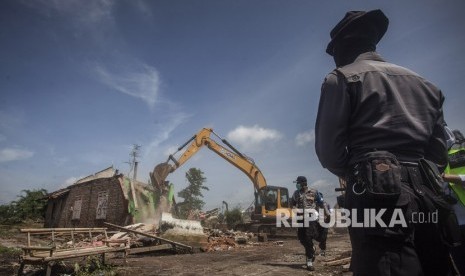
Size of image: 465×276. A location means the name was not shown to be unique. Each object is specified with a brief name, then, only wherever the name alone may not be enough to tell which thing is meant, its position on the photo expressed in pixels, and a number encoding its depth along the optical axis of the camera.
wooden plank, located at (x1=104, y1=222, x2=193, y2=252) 9.95
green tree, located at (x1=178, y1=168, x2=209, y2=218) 43.88
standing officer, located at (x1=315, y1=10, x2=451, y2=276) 1.42
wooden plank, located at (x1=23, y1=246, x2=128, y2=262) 5.24
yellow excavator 17.03
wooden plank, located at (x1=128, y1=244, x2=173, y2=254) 9.70
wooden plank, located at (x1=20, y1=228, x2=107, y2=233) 5.66
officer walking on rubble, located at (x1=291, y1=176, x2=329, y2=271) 6.42
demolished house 17.48
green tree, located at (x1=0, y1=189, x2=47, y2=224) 26.29
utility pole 17.50
